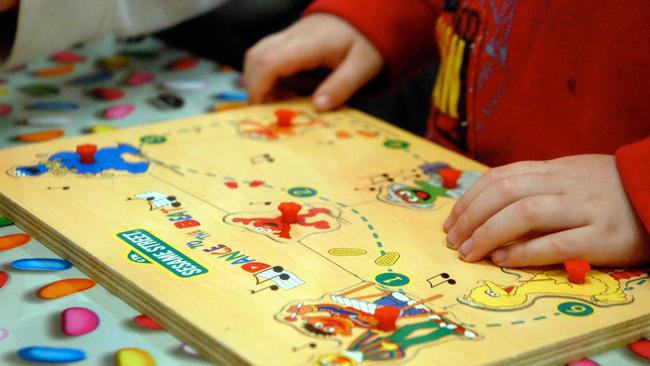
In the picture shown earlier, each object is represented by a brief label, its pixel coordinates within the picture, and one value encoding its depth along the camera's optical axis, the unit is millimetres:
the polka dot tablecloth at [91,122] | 786
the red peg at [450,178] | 972
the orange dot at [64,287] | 830
